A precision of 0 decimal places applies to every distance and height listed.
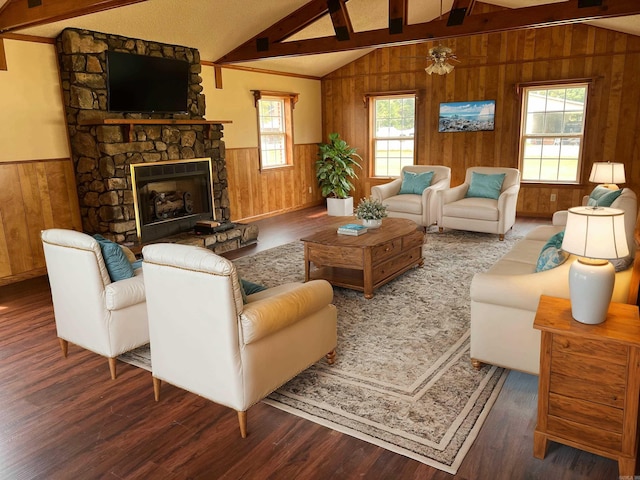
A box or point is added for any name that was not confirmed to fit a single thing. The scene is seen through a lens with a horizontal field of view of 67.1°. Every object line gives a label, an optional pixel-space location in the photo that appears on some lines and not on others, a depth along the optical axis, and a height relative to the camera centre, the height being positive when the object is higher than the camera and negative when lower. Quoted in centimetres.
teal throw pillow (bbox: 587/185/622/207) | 393 -58
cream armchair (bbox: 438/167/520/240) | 618 -97
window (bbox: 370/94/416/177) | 879 +5
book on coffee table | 457 -87
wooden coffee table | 421 -107
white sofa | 262 -100
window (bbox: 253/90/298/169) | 827 +18
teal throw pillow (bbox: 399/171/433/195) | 708 -70
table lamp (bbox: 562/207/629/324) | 204 -53
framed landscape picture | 792 +28
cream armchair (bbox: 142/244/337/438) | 227 -93
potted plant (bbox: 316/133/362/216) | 857 -64
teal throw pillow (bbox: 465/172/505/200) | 657 -71
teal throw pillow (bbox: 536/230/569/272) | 279 -73
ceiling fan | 596 +91
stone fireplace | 516 +8
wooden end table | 196 -106
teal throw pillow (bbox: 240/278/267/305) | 300 -92
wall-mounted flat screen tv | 541 +69
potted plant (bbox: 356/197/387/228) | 480 -76
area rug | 237 -143
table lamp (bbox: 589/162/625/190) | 502 -46
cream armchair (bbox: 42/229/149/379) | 286 -93
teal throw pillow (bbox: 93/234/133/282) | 297 -71
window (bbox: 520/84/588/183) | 738 -3
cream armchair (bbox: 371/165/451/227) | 670 -89
